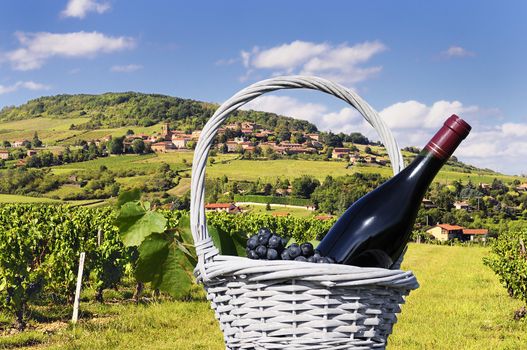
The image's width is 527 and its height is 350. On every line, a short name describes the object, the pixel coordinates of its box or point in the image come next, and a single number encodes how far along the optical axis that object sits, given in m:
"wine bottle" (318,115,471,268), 1.71
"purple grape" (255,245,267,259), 1.53
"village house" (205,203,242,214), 64.41
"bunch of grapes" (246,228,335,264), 1.49
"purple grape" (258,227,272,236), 1.55
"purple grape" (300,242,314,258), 1.51
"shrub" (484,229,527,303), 8.55
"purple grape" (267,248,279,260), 1.51
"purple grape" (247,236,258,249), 1.56
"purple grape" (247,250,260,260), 1.54
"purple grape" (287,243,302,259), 1.49
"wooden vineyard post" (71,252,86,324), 8.47
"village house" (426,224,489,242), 62.81
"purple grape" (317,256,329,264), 1.48
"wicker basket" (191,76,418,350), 1.37
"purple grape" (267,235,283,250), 1.53
